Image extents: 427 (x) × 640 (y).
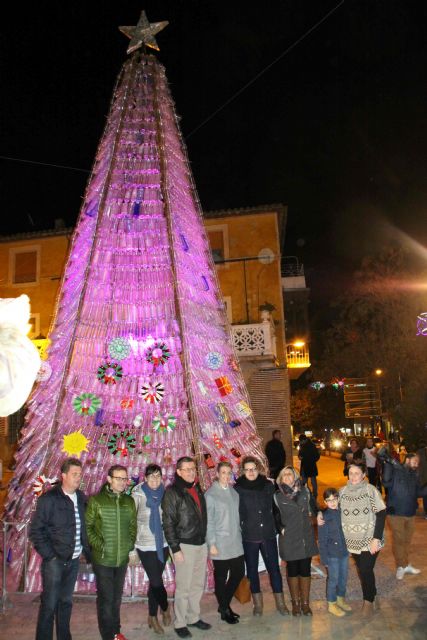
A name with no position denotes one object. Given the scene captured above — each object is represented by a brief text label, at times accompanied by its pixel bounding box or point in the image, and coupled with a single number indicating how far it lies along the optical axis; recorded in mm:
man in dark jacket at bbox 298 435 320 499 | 12242
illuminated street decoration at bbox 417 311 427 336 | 13922
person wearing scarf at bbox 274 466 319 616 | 5500
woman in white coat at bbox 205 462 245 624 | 5426
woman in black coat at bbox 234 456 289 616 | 5609
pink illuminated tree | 6906
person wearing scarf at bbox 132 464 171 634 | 5312
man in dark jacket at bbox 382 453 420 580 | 6887
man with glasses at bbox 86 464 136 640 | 4719
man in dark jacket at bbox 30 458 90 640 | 4492
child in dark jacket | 5547
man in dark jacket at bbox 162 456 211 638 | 5102
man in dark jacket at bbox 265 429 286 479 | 12047
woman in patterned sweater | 5477
